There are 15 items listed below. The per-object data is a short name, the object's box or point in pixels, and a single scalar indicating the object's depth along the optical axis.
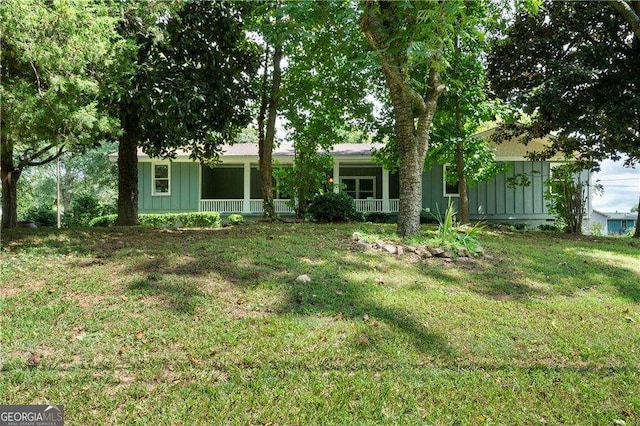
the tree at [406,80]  5.54
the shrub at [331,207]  11.55
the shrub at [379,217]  15.78
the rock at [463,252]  6.12
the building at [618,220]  29.48
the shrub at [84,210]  18.89
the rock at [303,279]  4.56
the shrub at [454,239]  6.20
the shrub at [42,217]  18.31
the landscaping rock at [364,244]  6.36
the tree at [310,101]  8.93
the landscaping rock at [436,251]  6.01
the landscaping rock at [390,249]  6.04
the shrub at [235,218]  15.82
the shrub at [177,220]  15.62
